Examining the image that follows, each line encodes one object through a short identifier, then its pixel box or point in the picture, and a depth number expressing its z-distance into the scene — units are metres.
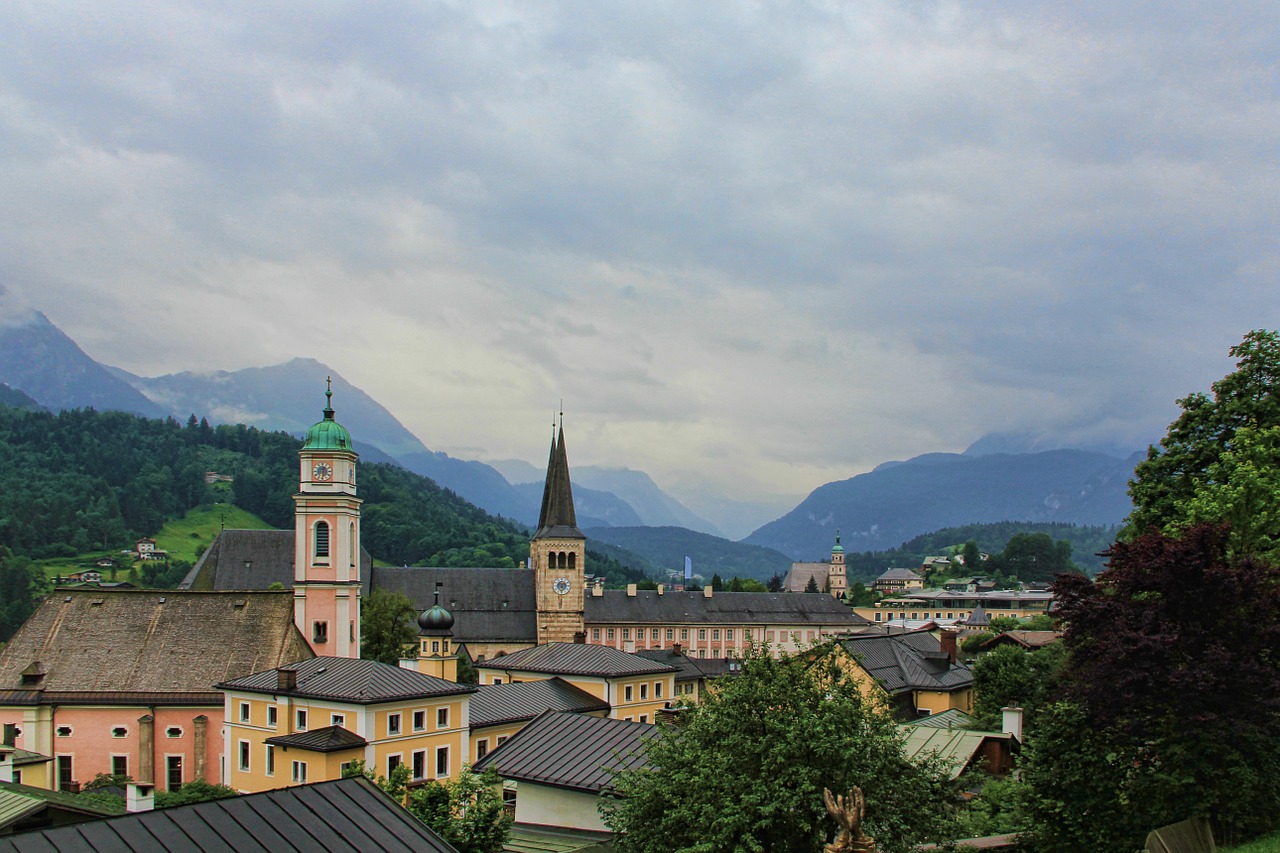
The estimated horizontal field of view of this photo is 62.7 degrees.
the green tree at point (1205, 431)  33.81
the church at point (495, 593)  58.66
